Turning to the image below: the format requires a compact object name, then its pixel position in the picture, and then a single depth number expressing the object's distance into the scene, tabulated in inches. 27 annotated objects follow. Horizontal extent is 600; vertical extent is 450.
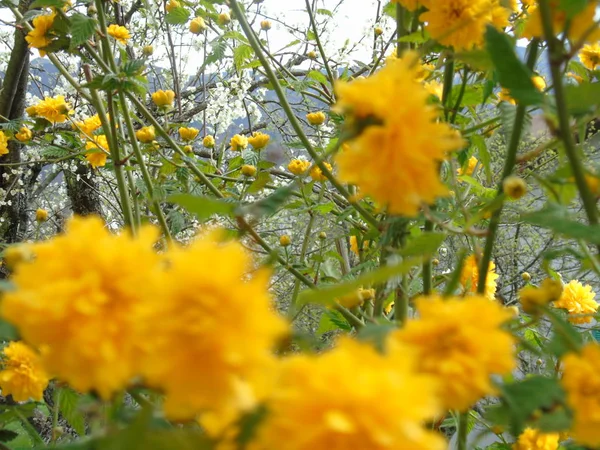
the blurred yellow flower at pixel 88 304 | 8.1
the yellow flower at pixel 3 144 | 59.6
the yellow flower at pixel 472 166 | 42.5
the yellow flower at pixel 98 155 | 48.3
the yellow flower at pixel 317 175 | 41.4
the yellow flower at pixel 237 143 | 52.2
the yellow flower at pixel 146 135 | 43.0
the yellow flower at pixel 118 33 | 44.1
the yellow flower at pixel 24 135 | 59.3
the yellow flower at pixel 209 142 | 55.6
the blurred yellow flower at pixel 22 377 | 23.4
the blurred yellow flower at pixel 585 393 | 10.1
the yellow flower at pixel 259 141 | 47.8
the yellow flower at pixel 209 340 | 7.9
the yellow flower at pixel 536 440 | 24.1
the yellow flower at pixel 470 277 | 28.0
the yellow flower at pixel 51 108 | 48.2
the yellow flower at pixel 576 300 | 37.8
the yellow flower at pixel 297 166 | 48.6
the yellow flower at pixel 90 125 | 50.0
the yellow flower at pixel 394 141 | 10.9
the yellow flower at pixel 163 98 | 44.2
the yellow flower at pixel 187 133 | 51.6
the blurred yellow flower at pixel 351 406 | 7.3
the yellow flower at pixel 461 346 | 9.4
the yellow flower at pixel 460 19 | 18.0
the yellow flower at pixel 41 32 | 32.1
